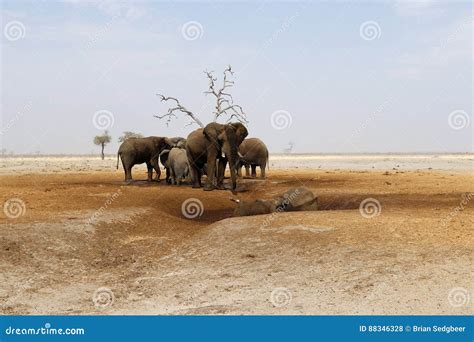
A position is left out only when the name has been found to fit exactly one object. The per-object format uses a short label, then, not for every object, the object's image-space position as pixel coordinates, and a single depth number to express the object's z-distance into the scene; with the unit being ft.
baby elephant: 80.02
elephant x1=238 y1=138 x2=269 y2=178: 97.30
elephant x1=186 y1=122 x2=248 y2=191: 69.87
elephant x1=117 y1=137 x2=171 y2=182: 82.64
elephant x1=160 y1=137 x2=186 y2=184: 86.63
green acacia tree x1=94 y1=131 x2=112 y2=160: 267.18
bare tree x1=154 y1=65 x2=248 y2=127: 113.09
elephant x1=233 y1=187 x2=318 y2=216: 48.70
